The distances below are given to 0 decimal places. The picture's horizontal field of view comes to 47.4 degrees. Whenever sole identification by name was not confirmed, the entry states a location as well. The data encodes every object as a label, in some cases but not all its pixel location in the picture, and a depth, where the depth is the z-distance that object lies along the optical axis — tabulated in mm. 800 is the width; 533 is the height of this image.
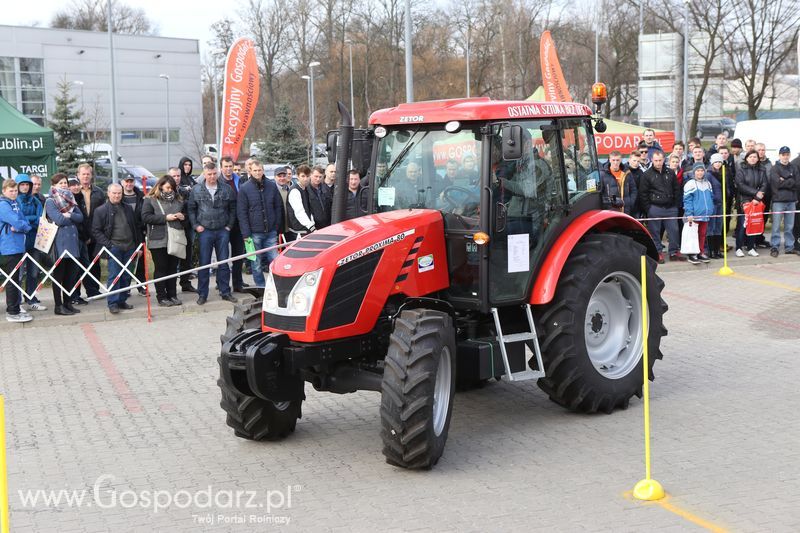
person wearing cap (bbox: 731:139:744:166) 17250
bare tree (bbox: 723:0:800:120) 48375
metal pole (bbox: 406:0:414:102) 20141
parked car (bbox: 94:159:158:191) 39094
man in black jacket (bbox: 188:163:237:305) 12805
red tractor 6375
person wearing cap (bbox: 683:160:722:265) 15227
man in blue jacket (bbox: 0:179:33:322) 11758
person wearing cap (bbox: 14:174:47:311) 12039
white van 24922
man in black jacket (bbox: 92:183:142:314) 12516
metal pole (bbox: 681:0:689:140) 32094
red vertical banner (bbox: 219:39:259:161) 17922
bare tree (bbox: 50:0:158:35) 82688
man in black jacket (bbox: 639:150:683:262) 15227
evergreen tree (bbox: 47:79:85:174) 37375
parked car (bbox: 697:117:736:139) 65750
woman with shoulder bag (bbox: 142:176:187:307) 12766
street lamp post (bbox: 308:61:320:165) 41062
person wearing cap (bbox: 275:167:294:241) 13609
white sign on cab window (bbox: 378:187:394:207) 7441
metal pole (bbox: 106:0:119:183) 27594
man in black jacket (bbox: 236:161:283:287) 12953
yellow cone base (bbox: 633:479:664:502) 5762
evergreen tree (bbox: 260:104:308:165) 43500
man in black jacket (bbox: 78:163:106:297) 12750
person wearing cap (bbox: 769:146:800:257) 15812
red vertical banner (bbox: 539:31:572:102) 21672
